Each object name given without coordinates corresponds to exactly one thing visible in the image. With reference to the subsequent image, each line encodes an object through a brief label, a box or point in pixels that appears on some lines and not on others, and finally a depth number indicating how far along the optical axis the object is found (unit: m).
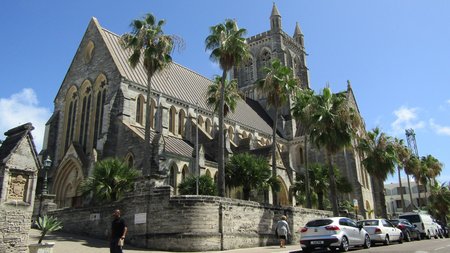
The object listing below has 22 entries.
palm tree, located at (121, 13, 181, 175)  25.20
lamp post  23.42
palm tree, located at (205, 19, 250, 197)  25.00
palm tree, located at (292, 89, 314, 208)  28.06
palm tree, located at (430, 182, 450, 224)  58.00
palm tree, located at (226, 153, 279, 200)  27.03
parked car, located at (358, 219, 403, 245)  21.33
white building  94.31
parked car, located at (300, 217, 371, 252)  16.31
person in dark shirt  10.98
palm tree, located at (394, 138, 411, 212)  44.24
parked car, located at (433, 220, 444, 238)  34.25
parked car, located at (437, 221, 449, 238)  39.12
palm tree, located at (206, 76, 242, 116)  31.88
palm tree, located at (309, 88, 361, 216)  26.70
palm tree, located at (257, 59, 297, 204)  28.81
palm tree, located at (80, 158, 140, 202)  22.05
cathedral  30.47
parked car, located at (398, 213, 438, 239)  30.31
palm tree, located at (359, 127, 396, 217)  35.53
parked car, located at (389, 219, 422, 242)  25.48
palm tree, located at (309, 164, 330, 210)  33.56
